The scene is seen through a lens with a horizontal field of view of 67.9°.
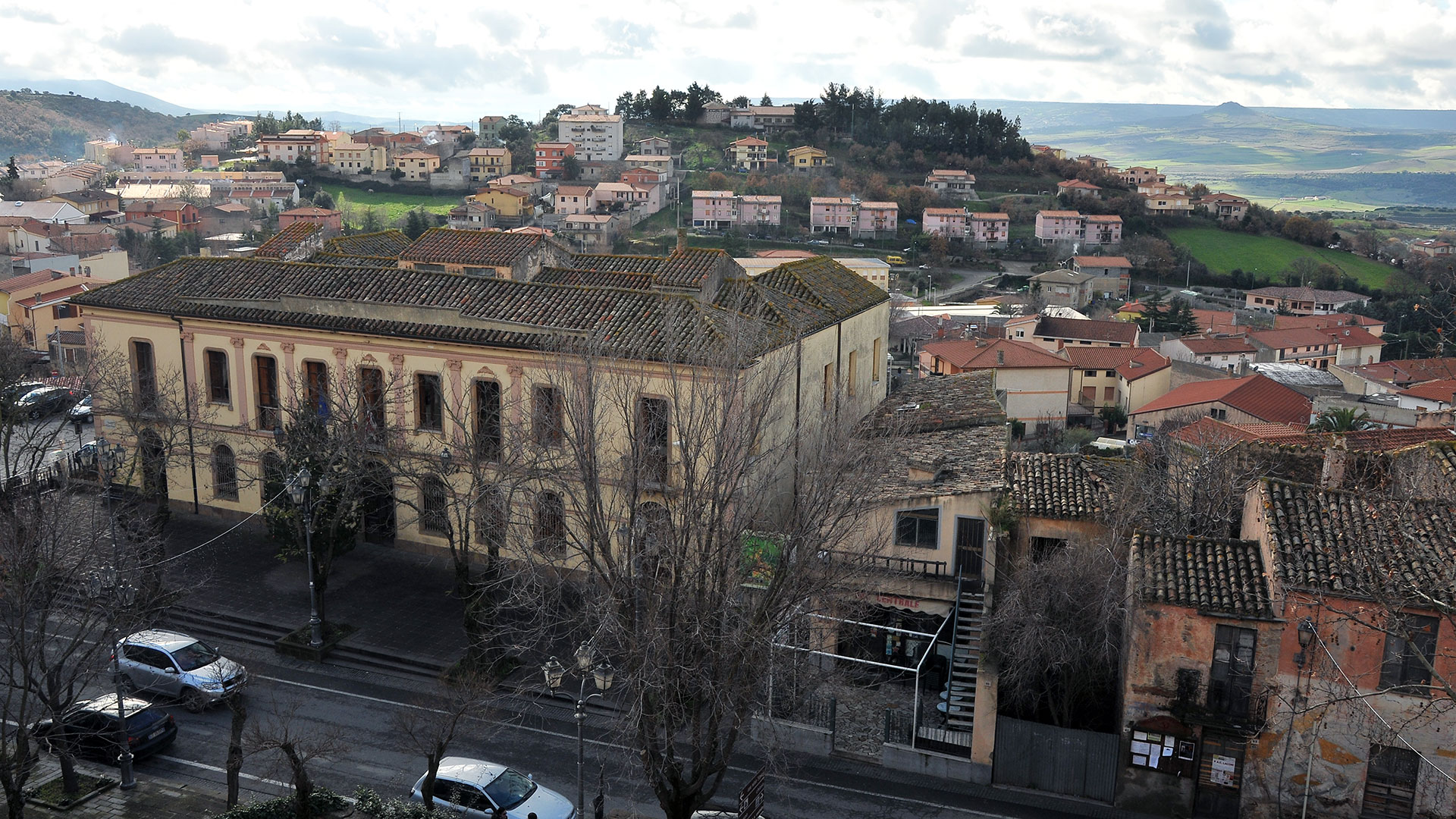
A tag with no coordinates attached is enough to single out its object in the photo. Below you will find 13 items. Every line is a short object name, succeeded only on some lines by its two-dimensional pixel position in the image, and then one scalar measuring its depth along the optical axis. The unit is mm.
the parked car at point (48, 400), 41503
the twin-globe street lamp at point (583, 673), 15062
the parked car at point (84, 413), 42338
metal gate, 18734
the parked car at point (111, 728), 18891
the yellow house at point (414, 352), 24891
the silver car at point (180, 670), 20844
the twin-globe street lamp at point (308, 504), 21984
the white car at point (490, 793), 17344
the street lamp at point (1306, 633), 17094
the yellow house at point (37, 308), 60188
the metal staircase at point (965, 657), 20625
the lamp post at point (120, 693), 17584
